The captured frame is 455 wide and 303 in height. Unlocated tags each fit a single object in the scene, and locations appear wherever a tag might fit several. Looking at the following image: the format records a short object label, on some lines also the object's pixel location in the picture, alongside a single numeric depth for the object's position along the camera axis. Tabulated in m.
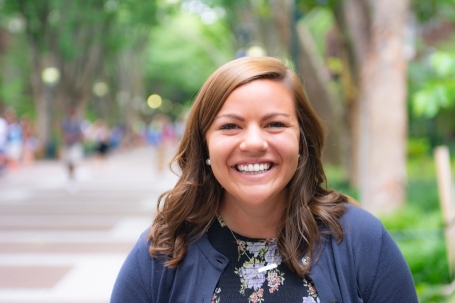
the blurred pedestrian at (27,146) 21.50
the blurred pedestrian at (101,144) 20.19
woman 1.82
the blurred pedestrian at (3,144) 15.96
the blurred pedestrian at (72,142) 13.45
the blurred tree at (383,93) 6.68
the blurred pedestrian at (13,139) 18.55
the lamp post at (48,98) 24.52
